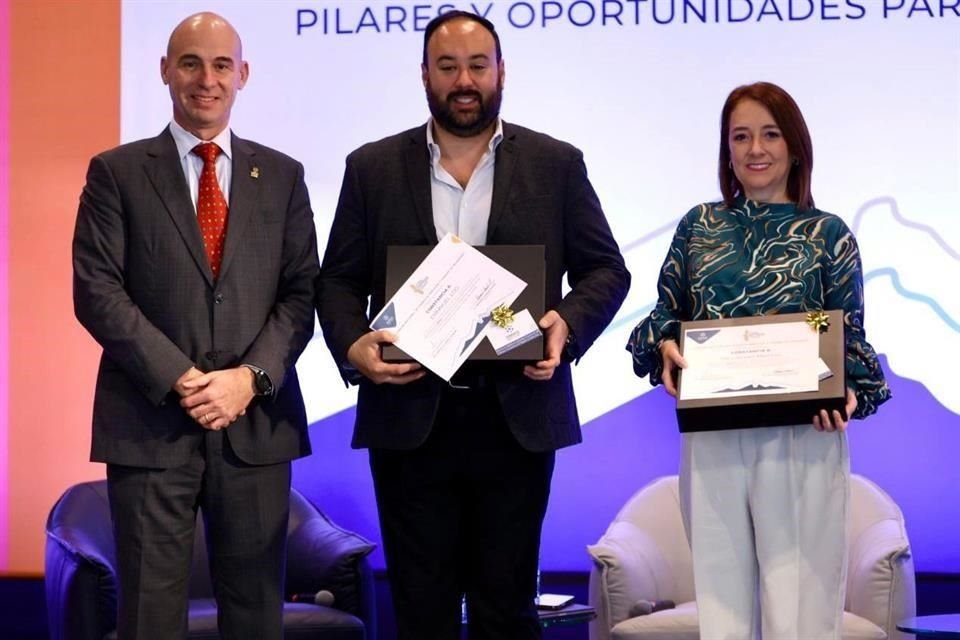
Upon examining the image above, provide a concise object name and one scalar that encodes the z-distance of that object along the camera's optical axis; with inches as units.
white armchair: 185.5
